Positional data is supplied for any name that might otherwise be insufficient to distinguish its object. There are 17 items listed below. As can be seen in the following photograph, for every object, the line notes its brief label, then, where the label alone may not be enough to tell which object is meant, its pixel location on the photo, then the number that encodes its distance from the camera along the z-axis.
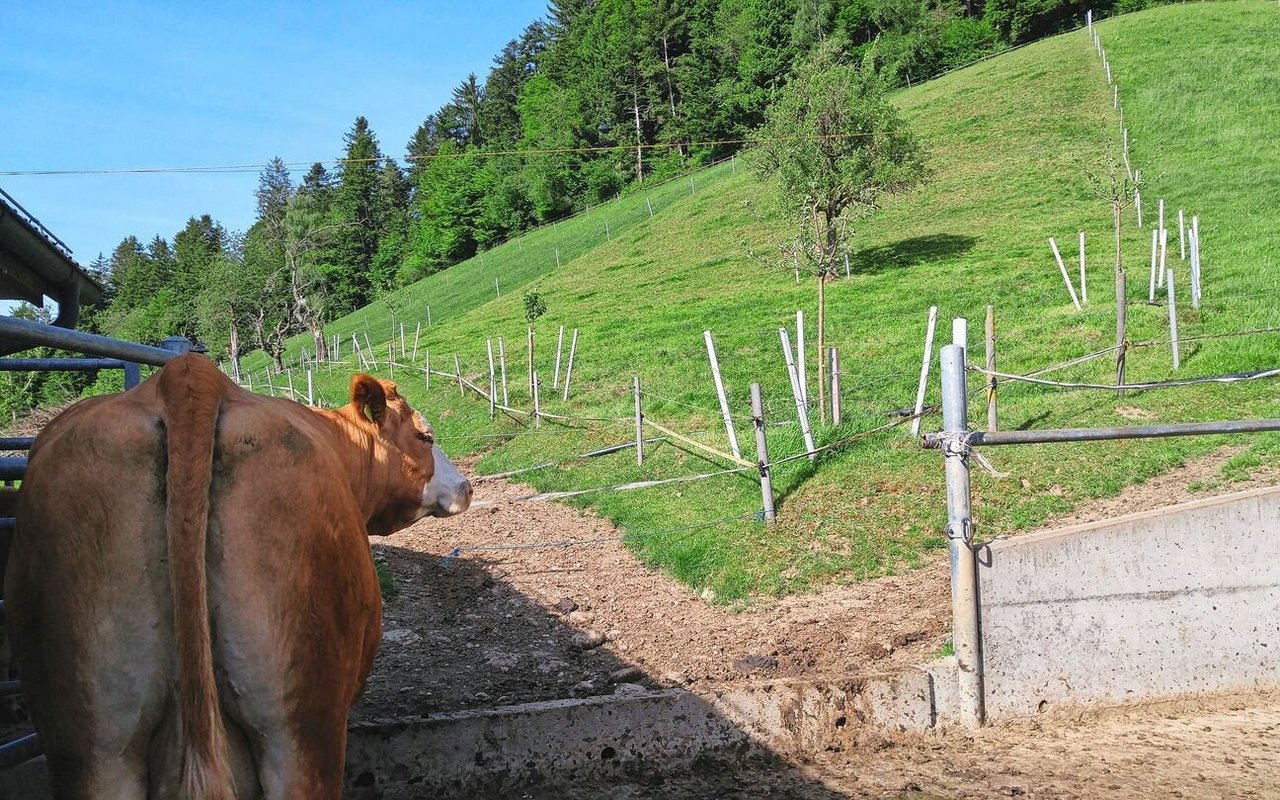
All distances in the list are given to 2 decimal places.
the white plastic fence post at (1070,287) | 17.95
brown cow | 2.30
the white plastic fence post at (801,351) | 11.19
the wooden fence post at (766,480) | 8.74
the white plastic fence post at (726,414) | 10.75
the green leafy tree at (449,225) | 76.69
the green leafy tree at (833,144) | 24.08
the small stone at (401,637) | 6.56
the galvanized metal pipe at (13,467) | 3.33
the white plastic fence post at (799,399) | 10.08
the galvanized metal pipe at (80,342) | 3.02
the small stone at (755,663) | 5.78
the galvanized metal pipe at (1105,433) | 4.65
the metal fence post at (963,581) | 4.66
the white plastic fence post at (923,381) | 10.74
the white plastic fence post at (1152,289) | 16.59
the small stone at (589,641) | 6.45
